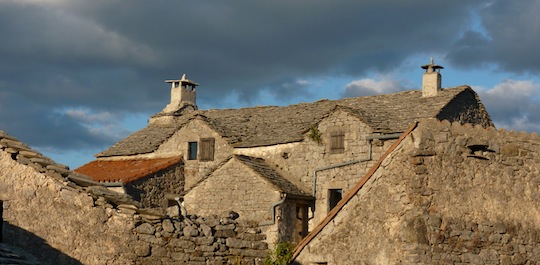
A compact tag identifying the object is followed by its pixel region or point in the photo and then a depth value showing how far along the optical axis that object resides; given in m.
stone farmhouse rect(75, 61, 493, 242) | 27.78
